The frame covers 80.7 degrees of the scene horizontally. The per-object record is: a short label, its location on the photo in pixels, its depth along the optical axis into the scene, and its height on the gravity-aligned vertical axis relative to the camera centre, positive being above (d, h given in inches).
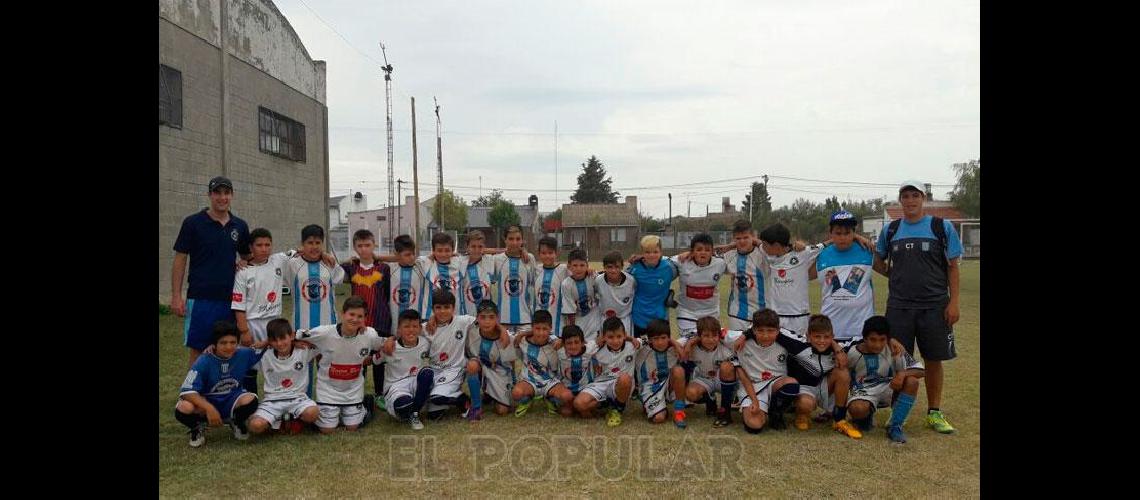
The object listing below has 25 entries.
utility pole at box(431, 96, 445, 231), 1162.0 +157.9
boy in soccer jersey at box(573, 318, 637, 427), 201.5 -40.1
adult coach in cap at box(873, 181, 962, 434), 185.3 -11.6
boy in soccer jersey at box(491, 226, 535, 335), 241.9 -13.5
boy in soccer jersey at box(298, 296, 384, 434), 195.3 -33.9
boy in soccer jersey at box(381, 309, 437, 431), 196.5 -38.9
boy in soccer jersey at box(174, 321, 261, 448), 175.5 -39.5
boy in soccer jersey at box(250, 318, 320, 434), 186.5 -38.7
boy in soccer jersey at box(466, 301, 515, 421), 211.6 -36.3
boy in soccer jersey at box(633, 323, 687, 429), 199.8 -40.7
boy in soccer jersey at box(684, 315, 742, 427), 199.0 -38.3
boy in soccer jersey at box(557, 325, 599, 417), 209.5 -36.4
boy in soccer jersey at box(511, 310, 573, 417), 211.8 -37.3
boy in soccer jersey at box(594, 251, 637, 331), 231.9 -17.0
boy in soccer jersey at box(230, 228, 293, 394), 197.3 -14.3
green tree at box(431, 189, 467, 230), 1674.5 +84.3
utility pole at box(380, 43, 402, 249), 940.0 +204.2
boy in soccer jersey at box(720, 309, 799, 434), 192.2 -39.0
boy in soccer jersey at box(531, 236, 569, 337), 242.4 -13.0
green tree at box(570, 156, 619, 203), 2564.0 +228.5
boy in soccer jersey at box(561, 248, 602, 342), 234.1 -18.3
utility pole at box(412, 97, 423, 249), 957.8 +110.8
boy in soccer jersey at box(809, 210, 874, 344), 202.4 -10.9
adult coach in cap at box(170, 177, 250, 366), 192.4 -5.3
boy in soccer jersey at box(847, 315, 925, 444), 181.9 -37.9
